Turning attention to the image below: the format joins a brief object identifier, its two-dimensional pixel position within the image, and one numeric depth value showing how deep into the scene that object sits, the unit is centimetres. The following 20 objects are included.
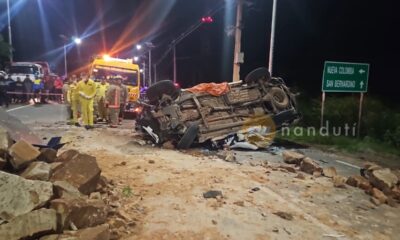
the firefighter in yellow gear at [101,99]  1226
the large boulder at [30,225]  289
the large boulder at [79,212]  326
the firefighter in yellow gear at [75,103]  1155
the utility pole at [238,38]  1345
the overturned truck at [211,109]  817
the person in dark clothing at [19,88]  2055
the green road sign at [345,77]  1032
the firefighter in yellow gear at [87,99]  1102
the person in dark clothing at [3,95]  1709
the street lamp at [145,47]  2829
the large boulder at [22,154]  391
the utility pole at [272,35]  1284
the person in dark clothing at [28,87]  2036
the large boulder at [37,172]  375
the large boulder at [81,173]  408
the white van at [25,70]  2176
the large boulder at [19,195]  305
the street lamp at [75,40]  4517
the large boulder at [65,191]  354
